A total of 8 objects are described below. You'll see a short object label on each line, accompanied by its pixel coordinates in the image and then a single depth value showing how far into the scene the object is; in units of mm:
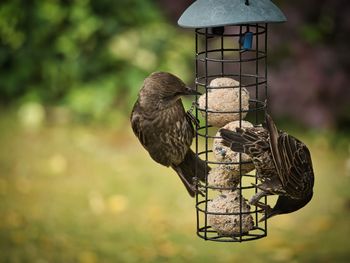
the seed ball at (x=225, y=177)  8828
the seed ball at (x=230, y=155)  8711
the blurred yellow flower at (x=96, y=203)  16781
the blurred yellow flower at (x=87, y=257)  14508
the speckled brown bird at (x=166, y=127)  8883
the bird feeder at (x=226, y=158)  8562
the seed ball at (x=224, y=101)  8570
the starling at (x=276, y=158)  8203
